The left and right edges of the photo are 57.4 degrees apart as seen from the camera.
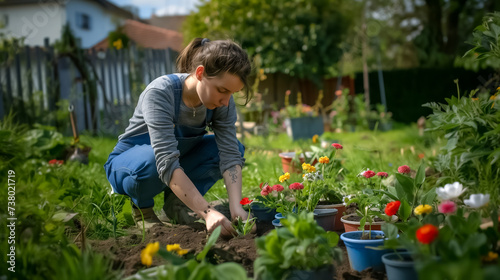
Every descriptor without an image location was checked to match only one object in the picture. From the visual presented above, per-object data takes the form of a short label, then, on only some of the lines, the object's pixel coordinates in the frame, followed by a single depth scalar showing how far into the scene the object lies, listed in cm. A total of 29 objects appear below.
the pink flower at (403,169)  188
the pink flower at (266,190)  183
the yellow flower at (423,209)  131
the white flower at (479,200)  122
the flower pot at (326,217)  188
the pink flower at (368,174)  197
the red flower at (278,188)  187
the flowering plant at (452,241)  89
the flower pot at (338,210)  208
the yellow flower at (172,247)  131
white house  1802
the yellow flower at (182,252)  132
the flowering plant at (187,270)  112
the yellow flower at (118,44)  669
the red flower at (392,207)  149
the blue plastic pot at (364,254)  145
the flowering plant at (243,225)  180
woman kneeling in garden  189
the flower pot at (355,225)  174
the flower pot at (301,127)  630
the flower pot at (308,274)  122
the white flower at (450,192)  129
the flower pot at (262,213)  212
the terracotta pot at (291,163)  311
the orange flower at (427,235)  105
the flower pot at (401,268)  123
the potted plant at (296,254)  120
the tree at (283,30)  969
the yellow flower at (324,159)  209
